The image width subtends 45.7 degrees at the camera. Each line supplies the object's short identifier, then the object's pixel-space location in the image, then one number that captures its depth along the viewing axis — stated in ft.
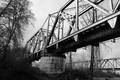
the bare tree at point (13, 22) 52.87
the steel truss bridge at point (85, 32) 26.86
